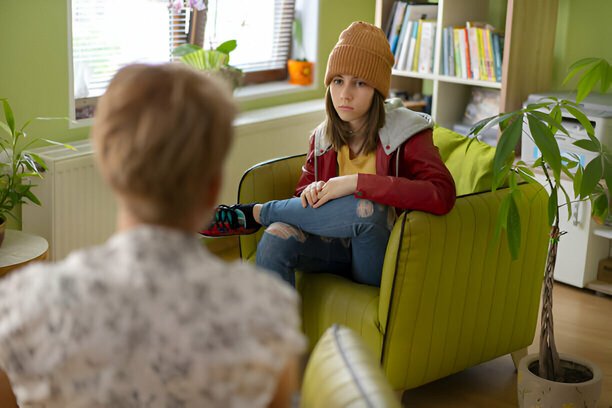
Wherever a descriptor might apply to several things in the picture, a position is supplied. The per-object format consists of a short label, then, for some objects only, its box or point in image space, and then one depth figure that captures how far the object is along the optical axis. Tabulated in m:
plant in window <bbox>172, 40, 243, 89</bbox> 3.79
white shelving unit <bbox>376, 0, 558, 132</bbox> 3.73
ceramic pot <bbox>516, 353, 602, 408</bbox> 2.34
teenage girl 2.35
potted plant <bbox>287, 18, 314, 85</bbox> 4.58
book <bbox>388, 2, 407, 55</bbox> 4.24
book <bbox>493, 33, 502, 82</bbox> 3.82
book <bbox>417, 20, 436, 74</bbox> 4.10
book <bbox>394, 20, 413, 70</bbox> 4.21
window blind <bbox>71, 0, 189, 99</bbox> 3.59
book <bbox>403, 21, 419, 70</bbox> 4.18
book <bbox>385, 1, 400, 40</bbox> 4.29
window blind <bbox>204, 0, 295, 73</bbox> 4.20
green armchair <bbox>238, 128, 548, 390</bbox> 2.32
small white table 2.63
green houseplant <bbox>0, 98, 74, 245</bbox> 2.81
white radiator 3.19
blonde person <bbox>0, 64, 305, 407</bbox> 0.90
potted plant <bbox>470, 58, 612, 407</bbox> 2.14
